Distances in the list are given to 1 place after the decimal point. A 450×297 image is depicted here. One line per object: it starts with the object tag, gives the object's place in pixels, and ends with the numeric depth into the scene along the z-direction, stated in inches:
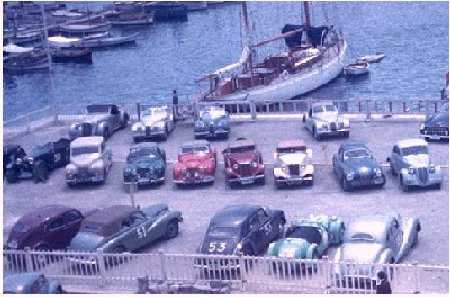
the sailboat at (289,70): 1984.5
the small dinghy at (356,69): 2731.3
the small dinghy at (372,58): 2962.8
